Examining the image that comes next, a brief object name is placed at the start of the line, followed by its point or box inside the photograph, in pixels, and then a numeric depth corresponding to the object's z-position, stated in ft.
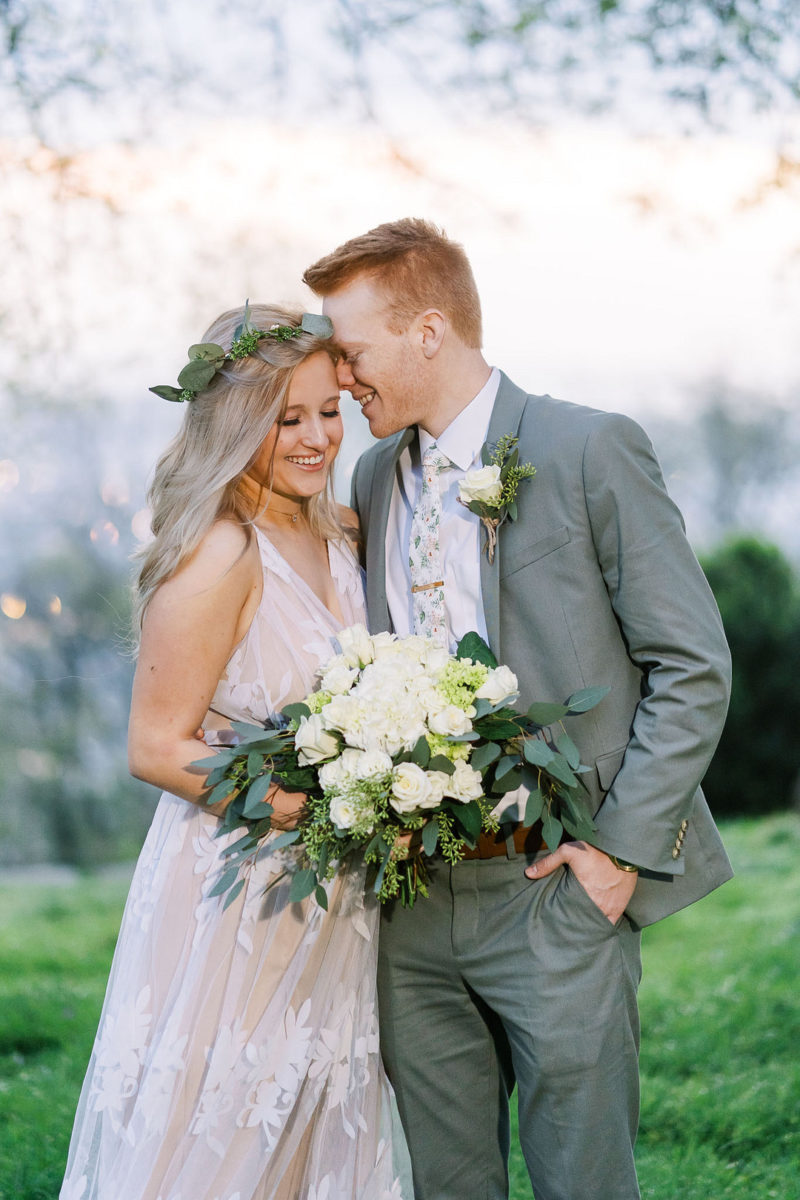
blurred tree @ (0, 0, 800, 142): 19.16
